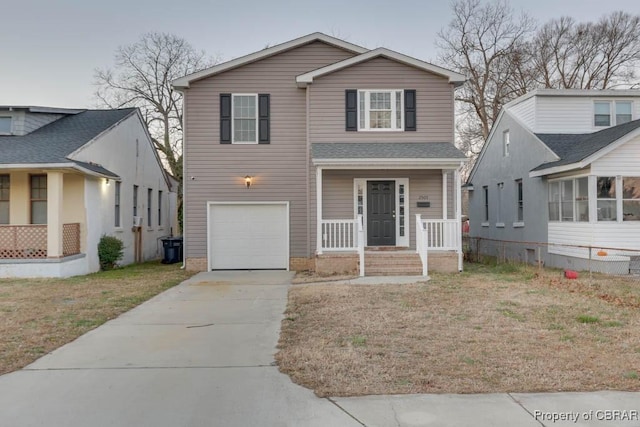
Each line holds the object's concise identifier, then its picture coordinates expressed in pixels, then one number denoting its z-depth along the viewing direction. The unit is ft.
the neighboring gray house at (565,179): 43.27
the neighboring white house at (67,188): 41.27
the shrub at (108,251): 48.56
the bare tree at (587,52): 92.68
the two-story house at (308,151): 46.32
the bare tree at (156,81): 101.30
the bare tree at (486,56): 97.35
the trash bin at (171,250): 56.18
